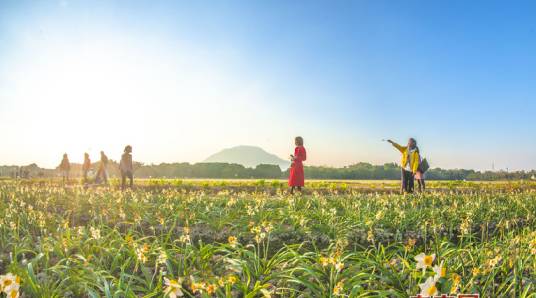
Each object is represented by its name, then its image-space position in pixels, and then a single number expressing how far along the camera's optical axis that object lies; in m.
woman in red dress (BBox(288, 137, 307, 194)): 14.80
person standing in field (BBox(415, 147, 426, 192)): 15.34
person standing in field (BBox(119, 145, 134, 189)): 18.75
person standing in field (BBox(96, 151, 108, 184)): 22.39
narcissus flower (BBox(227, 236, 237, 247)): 3.19
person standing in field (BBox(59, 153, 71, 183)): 25.09
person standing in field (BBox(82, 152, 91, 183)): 25.17
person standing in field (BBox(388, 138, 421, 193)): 14.88
